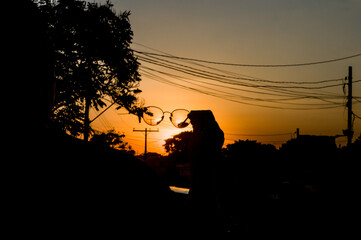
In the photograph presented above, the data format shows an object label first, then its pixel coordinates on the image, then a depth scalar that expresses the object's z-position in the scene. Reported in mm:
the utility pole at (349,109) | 21938
